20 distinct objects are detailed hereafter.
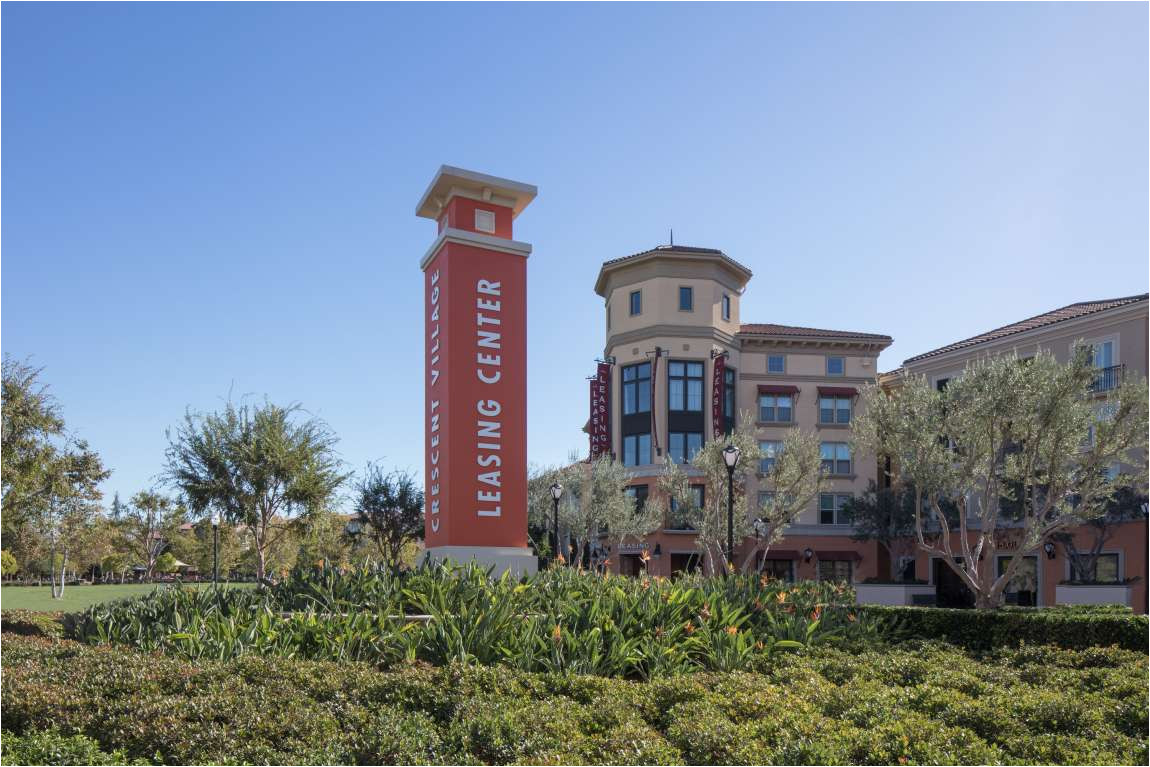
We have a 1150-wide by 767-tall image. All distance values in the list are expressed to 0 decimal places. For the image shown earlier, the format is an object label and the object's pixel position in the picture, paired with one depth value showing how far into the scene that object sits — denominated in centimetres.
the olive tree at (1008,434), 2245
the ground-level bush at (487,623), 1330
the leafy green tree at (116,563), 8206
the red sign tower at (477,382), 2152
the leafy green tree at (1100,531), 3784
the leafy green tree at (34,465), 2525
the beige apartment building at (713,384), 5153
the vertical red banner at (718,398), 5062
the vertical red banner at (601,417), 5275
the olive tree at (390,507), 4262
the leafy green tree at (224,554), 7208
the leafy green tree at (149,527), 7744
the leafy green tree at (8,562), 5101
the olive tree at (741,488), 3728
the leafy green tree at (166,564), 8006
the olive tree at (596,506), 4578
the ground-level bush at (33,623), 1750
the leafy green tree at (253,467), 3156
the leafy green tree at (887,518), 4672
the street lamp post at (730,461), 2294
